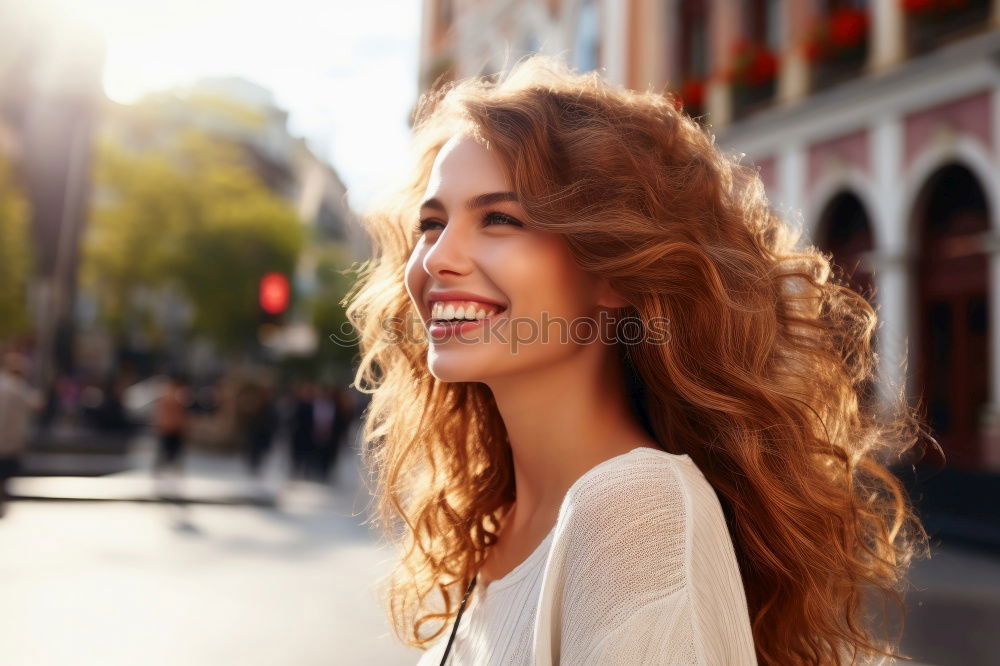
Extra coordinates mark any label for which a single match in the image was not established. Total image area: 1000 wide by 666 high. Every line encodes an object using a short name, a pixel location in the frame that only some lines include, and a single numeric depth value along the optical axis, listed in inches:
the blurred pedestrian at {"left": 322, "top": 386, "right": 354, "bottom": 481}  692.7
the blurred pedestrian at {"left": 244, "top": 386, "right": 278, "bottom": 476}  694.5
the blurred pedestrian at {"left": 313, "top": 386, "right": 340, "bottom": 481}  689.6
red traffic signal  491.8
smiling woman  66.0
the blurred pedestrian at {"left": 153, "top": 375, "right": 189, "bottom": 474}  537.3
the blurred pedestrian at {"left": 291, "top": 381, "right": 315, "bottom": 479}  671.1
